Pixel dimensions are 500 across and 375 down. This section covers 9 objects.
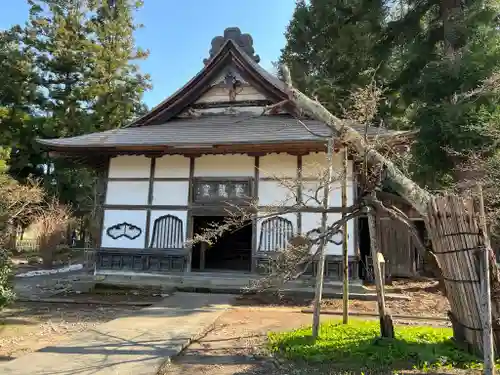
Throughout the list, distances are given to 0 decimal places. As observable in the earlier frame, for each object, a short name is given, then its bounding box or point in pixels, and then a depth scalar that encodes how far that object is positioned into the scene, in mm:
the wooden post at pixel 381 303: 5207
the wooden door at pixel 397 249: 13297
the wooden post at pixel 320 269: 5421
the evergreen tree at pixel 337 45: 17078
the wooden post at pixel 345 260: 6137
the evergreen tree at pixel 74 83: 22984
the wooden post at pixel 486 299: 3697
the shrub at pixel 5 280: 6332
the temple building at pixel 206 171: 10664
